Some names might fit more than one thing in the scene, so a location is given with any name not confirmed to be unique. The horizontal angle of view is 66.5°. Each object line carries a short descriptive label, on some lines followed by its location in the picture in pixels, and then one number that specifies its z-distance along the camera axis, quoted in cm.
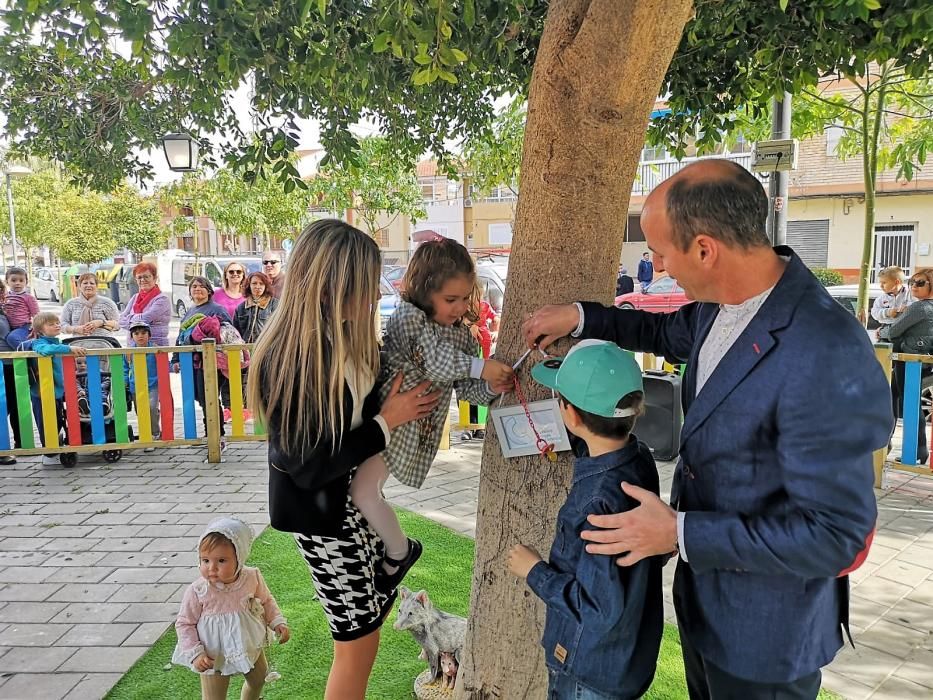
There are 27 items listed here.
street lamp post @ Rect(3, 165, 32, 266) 3256
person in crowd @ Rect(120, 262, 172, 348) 841
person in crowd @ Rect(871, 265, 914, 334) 904
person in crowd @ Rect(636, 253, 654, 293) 2269
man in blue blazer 152
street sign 717
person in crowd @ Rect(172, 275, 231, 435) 776
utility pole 747
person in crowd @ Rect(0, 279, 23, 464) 697
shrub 2320
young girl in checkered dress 251
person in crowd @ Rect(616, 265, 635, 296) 2056
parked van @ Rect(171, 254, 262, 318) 2406
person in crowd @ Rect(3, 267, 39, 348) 807
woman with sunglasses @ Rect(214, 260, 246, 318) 920
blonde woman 223
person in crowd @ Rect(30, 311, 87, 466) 695
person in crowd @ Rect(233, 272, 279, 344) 802
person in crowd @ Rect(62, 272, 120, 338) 833
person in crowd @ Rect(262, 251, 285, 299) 853
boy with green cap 182
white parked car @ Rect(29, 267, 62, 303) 3538
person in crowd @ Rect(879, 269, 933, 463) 748
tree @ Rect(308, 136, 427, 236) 2231
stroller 726
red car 1697
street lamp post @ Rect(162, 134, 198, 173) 787
